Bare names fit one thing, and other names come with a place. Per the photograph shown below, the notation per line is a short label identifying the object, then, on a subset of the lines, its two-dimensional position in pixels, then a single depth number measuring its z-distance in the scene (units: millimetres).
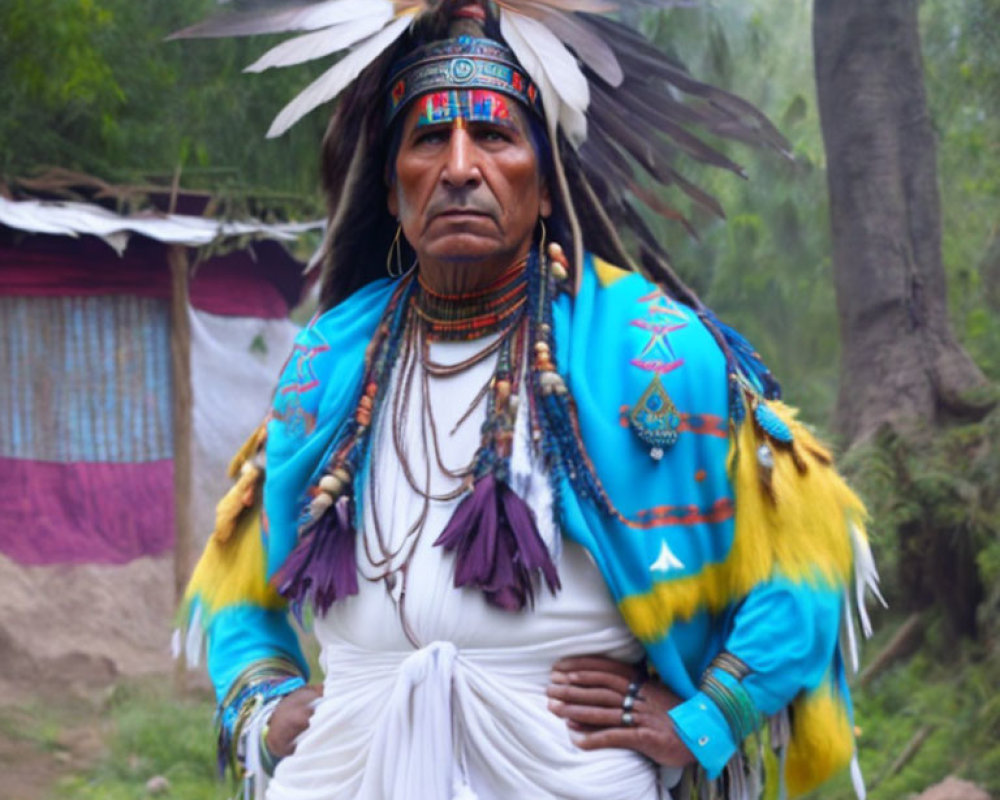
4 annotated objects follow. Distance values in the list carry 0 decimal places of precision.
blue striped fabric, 8570
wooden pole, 8820
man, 2441
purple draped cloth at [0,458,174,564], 8531
